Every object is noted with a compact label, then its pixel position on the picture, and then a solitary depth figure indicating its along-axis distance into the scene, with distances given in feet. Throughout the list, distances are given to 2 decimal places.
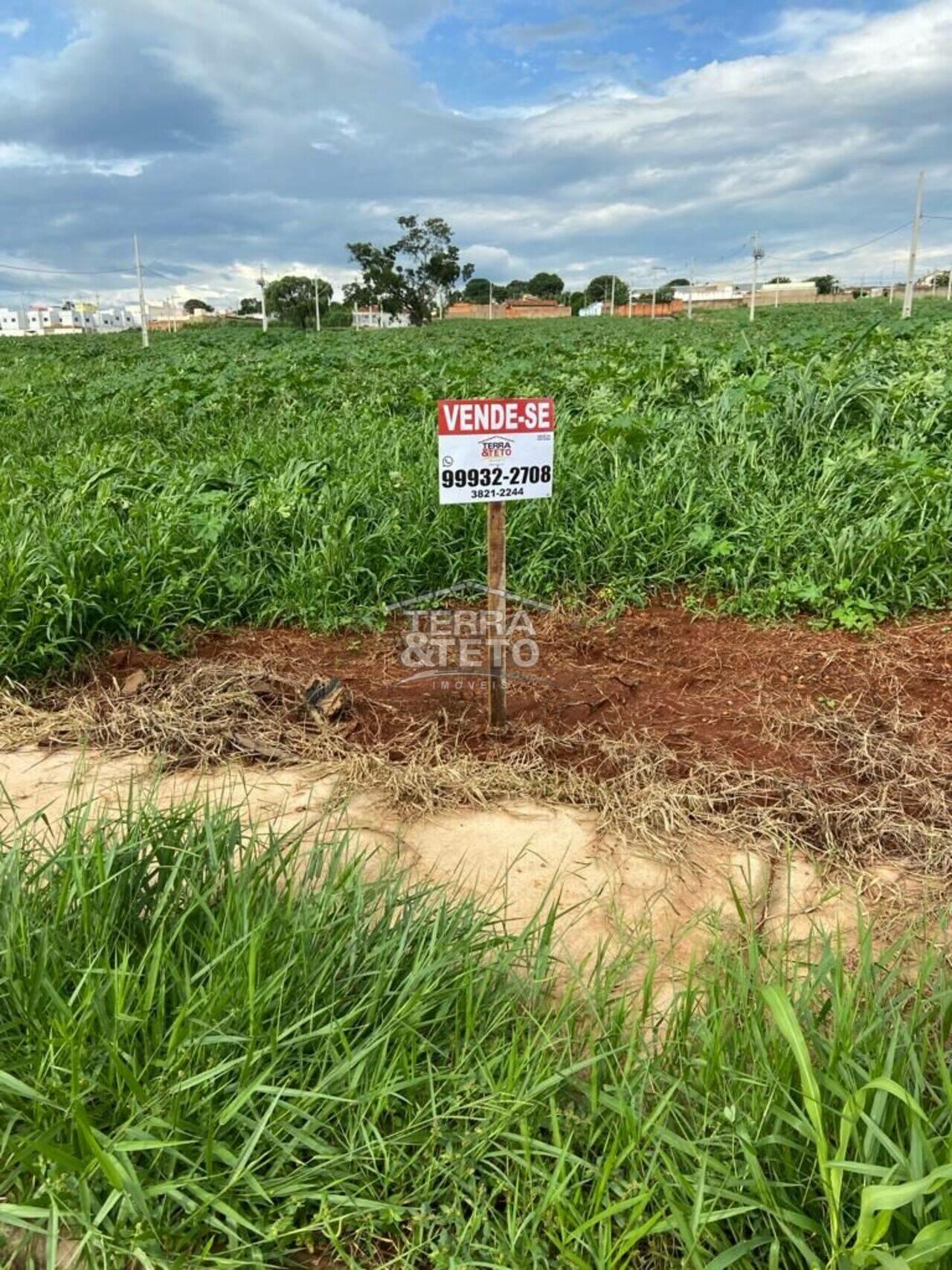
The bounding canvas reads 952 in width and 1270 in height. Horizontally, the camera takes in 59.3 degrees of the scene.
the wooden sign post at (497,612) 9.60
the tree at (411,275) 242.37
